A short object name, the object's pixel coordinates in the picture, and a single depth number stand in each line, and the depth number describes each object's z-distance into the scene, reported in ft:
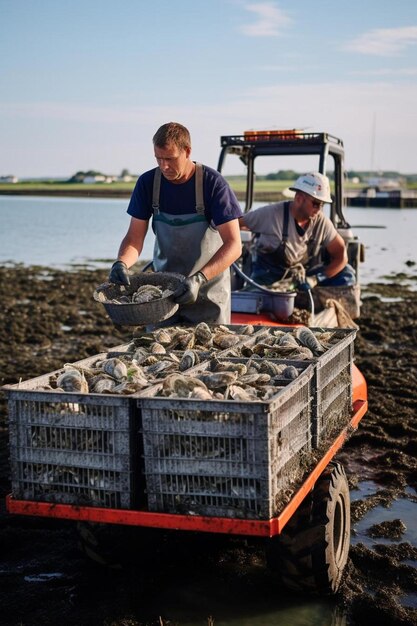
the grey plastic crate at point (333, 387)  13.88
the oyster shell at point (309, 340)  15.43
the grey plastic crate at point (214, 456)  11.21
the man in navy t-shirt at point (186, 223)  16.93
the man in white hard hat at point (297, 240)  24.49
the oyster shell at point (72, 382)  12.51
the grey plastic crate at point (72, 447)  11.71
